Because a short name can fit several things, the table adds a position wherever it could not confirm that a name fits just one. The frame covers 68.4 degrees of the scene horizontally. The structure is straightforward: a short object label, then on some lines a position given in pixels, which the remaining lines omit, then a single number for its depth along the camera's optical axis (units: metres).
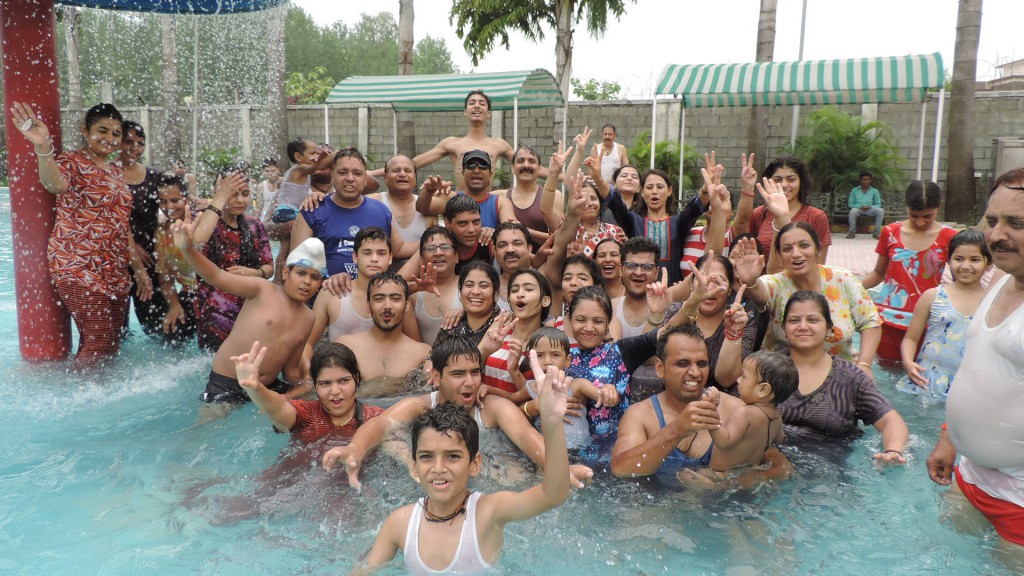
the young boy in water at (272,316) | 5.05
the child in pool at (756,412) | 3.88
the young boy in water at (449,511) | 3.05
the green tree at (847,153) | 15.18
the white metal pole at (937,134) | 10.62
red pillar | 5.78
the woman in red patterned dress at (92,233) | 5.76
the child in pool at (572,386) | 4.11
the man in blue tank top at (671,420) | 3.83
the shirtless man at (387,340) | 4.95
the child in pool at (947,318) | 5.03
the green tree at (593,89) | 35.88
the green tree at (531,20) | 19.20
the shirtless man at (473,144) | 7.02
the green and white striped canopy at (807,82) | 11.68
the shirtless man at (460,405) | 4.06
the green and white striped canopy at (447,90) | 13.13
